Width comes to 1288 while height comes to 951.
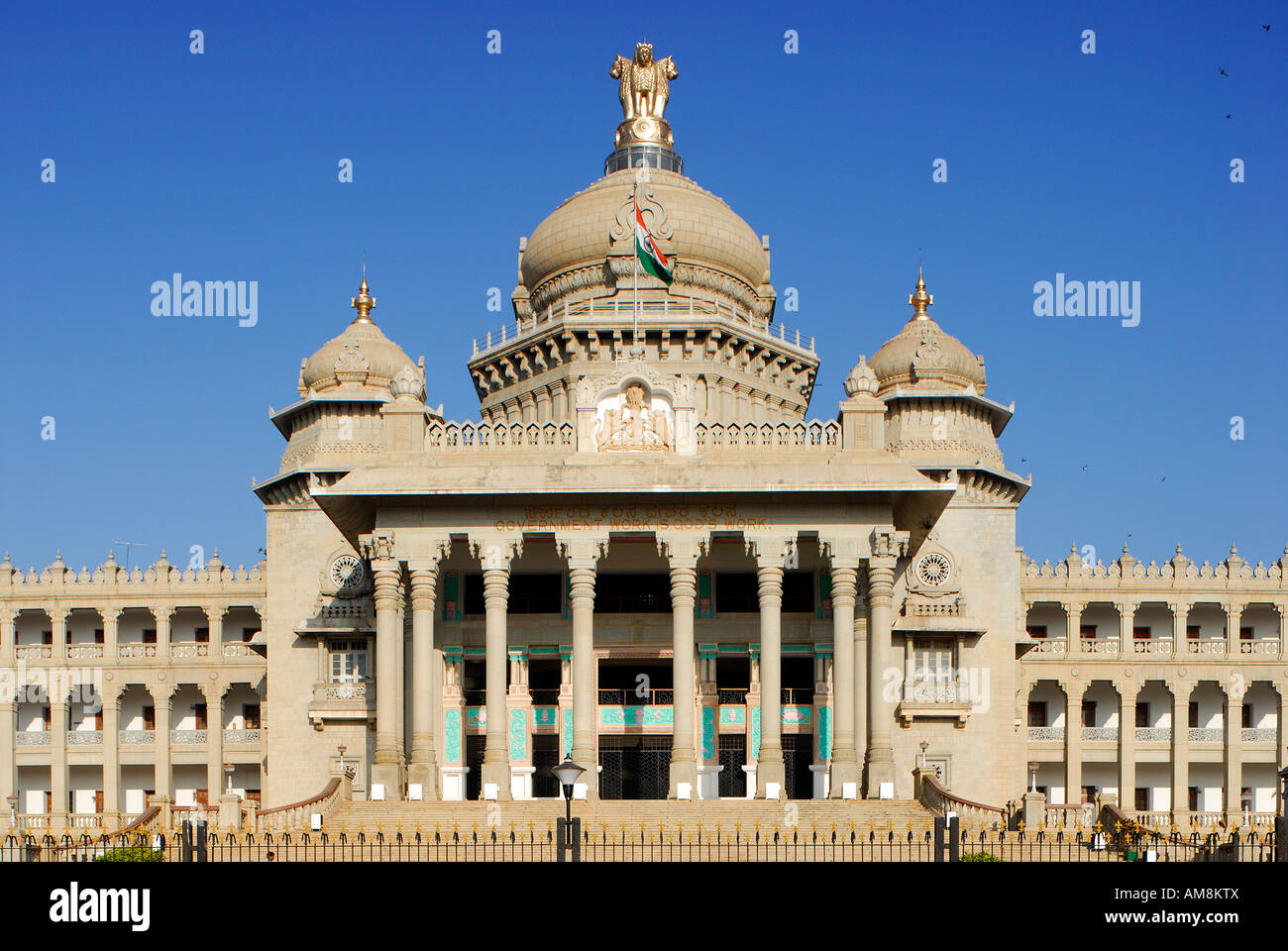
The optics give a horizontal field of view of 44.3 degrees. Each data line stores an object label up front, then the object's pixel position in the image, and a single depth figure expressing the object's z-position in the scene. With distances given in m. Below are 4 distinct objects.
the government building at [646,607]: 44.97
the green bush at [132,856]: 34.34
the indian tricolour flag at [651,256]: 52.06
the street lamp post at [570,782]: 29.75
